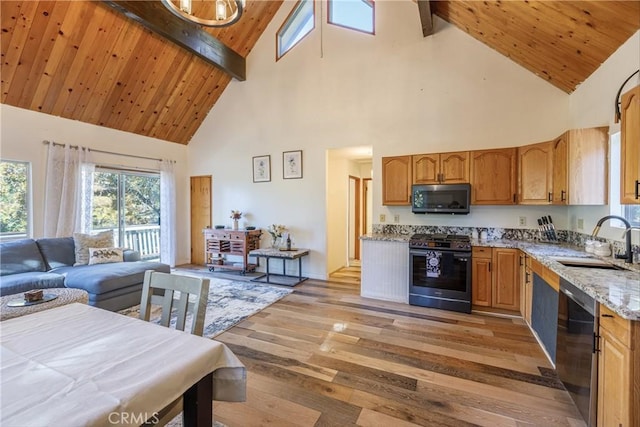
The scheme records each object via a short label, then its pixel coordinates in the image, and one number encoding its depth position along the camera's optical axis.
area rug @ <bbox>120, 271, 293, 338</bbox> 3.29
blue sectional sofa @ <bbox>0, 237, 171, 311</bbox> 3.24
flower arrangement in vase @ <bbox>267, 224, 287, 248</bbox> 5.47
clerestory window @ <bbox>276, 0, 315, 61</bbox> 5.22
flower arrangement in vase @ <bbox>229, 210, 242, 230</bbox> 5.78
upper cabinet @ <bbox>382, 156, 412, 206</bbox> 4.20
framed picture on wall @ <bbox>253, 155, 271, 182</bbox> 5.62
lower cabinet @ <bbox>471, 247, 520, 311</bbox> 3.38
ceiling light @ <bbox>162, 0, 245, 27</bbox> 2.23
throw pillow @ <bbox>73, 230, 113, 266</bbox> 4.05
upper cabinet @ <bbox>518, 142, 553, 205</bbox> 3.36
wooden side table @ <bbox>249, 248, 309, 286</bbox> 4.89
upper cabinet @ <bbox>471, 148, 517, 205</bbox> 3.68
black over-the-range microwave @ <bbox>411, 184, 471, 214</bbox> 3.84
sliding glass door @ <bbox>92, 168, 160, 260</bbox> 5.24
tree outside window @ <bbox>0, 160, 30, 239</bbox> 4.05
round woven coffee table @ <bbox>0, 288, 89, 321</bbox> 2.20
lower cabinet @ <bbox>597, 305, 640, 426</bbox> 1.32
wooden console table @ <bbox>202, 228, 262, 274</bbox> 5.47
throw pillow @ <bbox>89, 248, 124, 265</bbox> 4.02
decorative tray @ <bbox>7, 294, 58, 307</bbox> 2.28
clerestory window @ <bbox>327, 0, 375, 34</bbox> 4.67
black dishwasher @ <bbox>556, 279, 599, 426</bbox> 1.64
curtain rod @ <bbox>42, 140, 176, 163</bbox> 4.45
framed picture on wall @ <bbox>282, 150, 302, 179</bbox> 5.29
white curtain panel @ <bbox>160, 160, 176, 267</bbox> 6.07
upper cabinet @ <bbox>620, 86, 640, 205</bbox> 1.80
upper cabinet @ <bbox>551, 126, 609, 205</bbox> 2.71
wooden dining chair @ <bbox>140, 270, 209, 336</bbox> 1.45
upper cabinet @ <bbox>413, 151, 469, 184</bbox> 3.90
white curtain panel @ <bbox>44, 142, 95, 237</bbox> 4.42
